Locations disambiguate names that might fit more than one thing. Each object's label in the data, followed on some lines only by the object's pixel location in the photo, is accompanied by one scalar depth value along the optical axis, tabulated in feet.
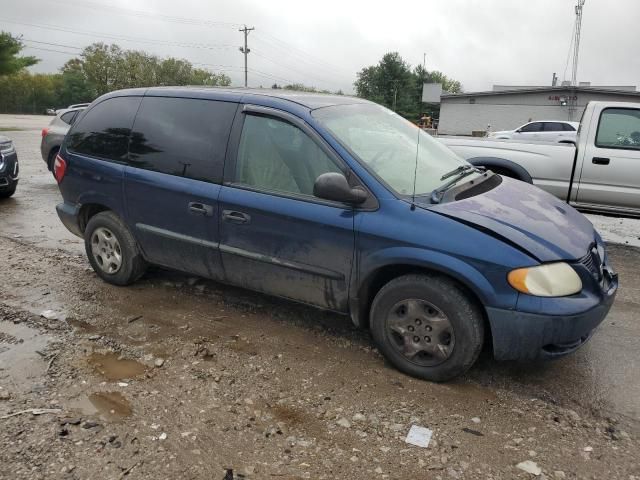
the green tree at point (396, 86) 238.48
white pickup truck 21.12
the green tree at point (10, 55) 103.09
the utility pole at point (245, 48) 200.23
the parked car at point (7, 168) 27.79
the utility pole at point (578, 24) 111.34
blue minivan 10.01
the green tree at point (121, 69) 245.86
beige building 112.78
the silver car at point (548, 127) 70.74
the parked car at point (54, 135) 32.91
